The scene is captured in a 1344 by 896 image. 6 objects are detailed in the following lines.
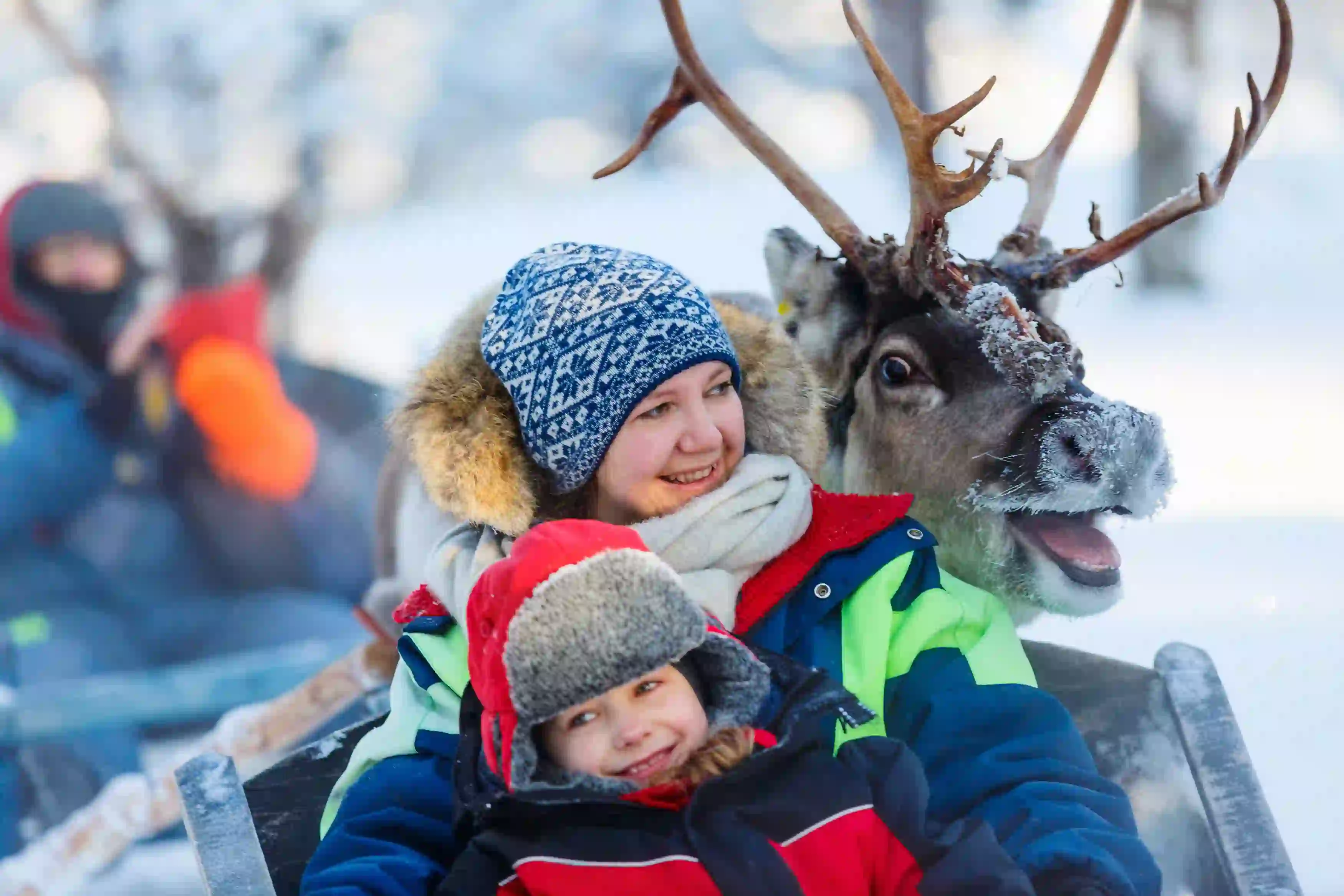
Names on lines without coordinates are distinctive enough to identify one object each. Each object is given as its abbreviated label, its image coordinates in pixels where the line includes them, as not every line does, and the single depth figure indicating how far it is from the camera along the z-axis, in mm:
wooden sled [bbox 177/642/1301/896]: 4143
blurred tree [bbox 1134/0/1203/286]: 11489
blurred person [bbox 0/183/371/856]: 7619
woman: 3982
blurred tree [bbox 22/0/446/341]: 11610
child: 3804
